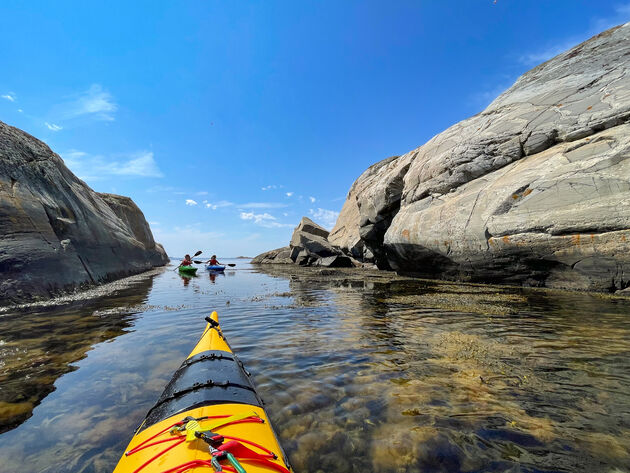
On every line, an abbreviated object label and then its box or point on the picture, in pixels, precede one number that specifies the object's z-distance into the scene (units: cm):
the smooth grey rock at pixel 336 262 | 3500
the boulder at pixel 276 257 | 5215
